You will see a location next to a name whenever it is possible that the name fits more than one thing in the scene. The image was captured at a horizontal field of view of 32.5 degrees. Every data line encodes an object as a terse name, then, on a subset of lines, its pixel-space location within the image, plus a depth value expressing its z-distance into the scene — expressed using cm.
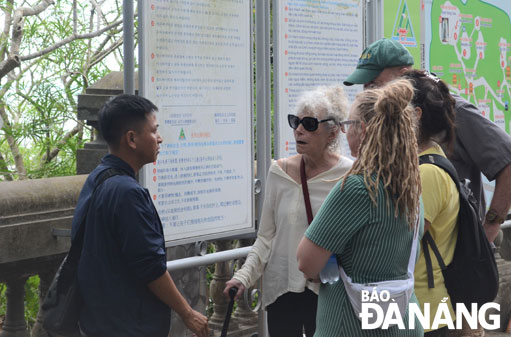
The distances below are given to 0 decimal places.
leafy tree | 709
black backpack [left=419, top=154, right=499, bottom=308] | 319
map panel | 586
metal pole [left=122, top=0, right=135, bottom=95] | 366
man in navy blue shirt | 301
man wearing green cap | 384
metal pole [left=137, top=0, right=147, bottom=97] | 373
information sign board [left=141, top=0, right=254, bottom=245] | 381
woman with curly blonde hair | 263
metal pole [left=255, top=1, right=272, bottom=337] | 450
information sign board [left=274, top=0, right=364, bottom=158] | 465
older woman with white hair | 369
